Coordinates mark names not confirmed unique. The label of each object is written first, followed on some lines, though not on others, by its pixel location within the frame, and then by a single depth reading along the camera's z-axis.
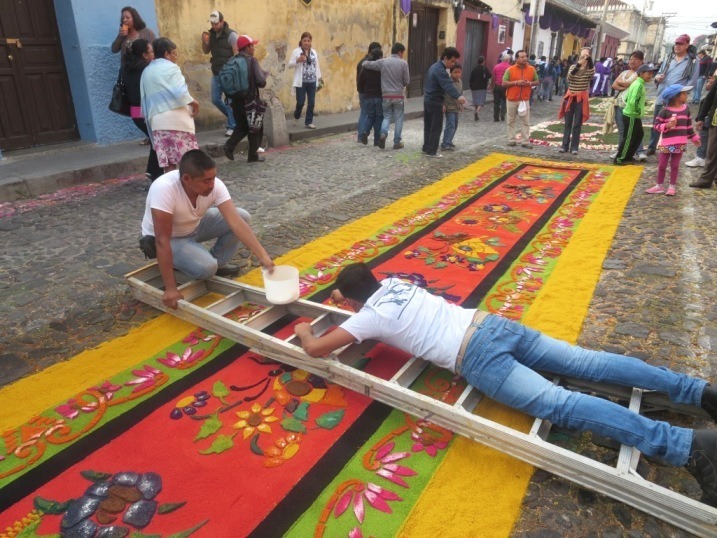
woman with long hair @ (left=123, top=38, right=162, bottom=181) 5.86
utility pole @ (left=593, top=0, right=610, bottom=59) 28.65
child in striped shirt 5.73
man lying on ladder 2.04
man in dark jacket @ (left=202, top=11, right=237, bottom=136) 7.91
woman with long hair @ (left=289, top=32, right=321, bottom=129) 9.59
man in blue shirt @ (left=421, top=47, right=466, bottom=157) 7.66
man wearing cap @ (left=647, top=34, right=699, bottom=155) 7.20
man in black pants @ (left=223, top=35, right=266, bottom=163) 6.96
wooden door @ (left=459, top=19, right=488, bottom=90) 18.14
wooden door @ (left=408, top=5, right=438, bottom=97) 15.02
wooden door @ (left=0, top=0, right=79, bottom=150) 6.61
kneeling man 3.01
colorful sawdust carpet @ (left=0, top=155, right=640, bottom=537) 1.91
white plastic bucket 3.10
